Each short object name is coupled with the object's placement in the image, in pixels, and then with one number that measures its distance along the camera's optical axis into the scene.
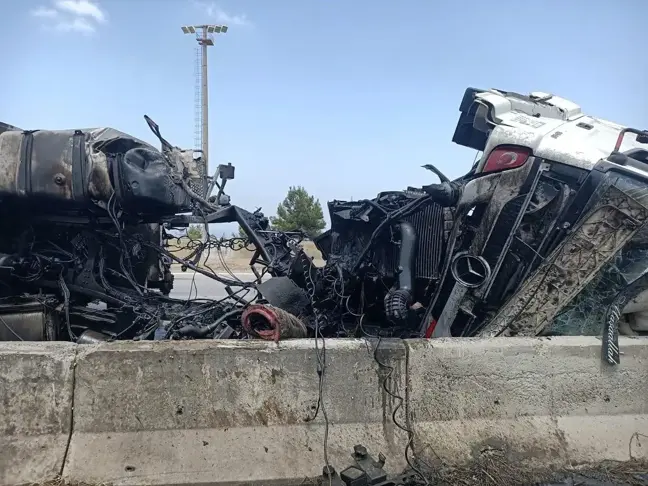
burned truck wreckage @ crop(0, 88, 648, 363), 3.32
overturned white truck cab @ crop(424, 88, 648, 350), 3.23
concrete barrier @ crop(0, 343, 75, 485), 2.49
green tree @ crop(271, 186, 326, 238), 33.44
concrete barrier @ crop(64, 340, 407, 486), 2.52
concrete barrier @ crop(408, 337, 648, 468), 2.71
